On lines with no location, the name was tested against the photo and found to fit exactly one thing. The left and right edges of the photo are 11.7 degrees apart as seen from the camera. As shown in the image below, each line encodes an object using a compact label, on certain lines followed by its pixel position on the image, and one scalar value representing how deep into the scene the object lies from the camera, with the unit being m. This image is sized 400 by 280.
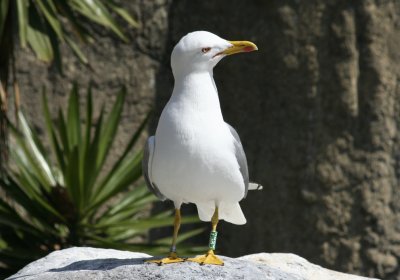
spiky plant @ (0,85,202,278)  13.24
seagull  8.15
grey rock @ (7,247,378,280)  8.45
